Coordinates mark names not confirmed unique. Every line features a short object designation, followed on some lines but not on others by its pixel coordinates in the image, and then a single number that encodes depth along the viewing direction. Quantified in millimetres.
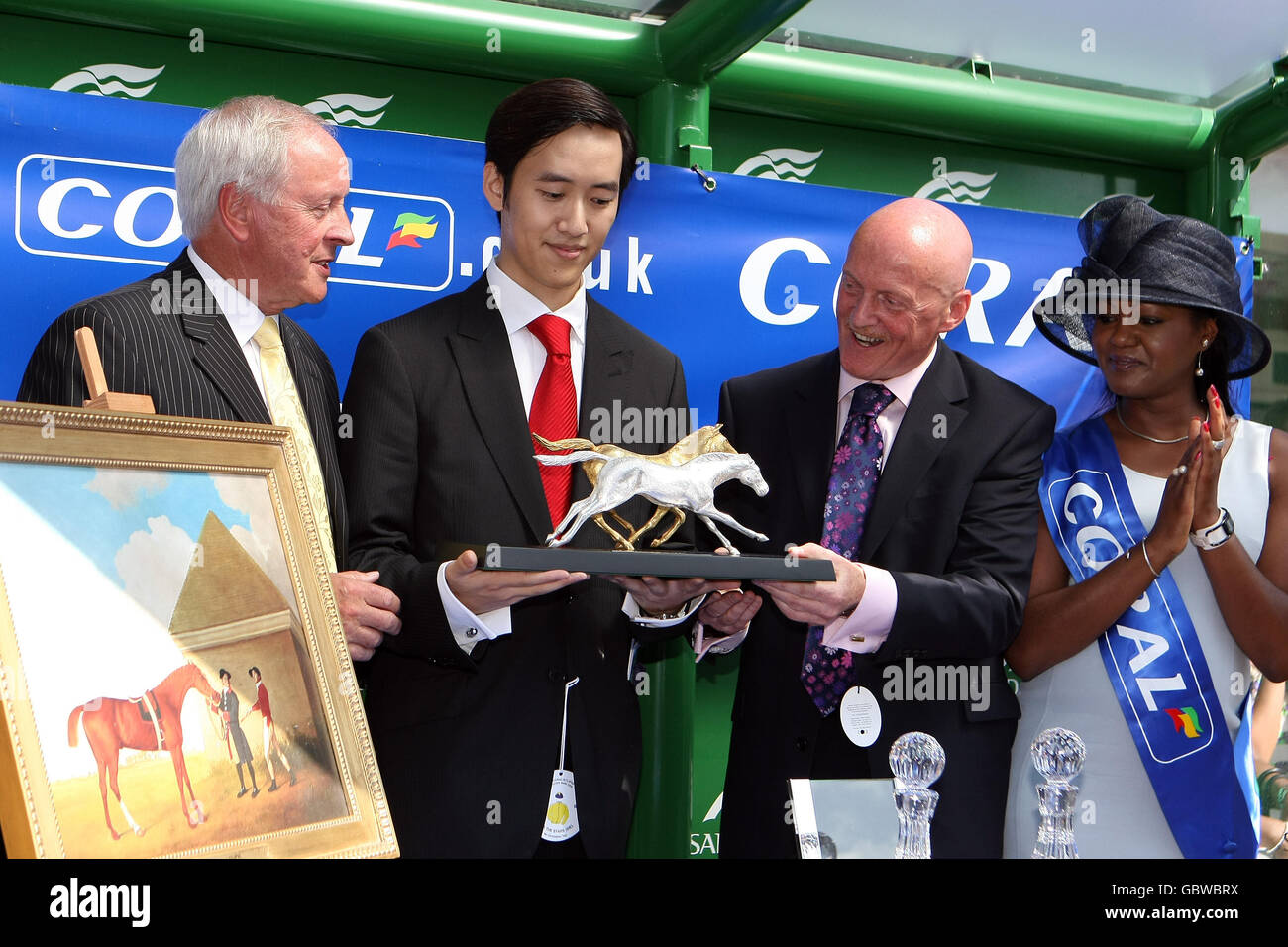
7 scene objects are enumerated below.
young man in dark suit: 2176
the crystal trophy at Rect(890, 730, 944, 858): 1677
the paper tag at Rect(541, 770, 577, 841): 2221
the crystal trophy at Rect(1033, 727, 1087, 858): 1732
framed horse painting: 1328
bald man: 2297
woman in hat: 2412
